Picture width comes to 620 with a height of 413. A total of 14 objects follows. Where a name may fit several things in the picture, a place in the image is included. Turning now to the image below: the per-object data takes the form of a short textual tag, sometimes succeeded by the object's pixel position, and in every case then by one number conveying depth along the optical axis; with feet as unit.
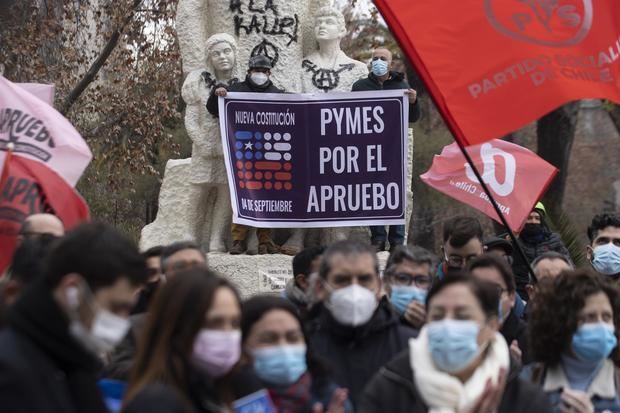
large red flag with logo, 26.96
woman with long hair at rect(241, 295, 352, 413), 19.62
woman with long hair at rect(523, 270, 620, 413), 22.36
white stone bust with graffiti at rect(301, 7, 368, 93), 42.04
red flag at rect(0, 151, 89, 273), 26.63
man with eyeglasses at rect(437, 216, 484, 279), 29.71
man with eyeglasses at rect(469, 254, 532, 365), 25.67
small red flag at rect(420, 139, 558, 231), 38.86
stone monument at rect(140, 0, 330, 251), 42.04
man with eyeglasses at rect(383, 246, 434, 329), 25.20
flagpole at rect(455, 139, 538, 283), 26.38
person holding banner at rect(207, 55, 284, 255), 38.78
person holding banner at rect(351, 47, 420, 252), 39.52
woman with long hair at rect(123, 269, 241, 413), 17.38
